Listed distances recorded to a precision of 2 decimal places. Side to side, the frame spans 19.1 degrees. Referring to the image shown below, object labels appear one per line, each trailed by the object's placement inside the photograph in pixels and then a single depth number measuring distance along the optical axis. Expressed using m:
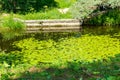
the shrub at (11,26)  23.73
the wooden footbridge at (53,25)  24.82
